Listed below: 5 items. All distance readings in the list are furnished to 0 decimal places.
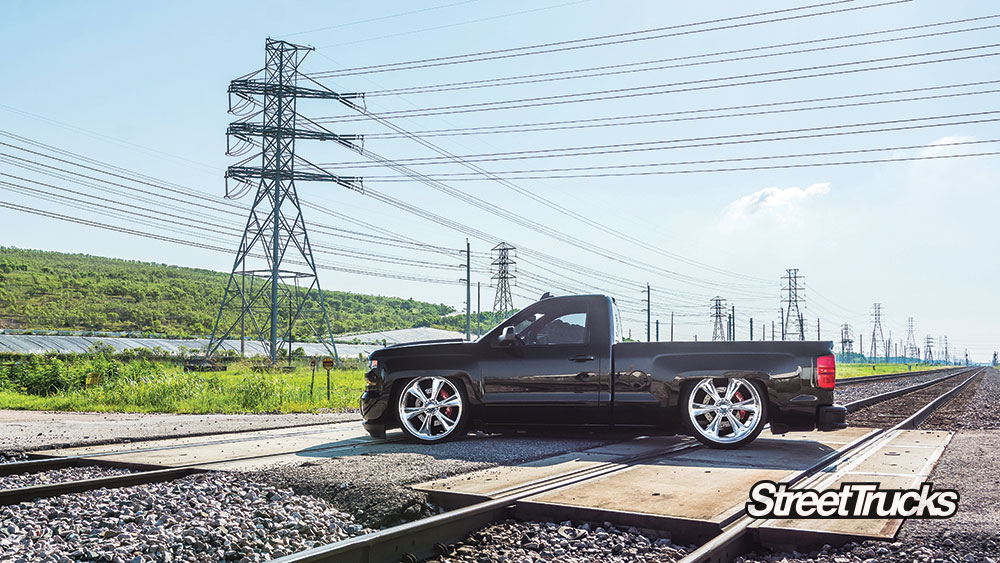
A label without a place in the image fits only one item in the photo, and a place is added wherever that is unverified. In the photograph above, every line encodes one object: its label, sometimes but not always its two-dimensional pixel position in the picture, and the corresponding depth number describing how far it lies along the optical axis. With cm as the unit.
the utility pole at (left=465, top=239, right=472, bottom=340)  5172
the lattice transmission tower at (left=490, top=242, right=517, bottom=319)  6556
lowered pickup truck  821
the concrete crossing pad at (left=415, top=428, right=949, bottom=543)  461
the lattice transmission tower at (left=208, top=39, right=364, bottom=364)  4050
